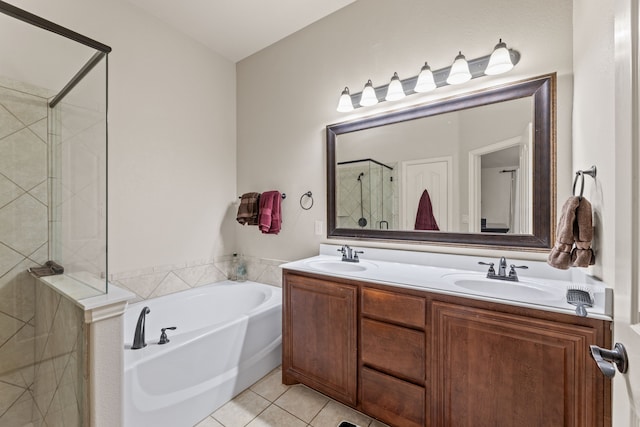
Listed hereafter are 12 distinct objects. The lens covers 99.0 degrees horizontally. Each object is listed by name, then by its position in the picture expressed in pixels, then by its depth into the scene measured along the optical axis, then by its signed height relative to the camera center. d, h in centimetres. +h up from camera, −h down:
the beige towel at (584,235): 110 -9
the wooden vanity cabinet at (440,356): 102 -66
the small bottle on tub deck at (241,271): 278 -59
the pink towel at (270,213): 244 +0
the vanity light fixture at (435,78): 151 +86
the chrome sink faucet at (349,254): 204 -31
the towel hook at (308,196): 240 +15
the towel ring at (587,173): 111 +17
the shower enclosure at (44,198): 136 +9
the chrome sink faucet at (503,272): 143 -32
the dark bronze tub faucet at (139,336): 153 -70
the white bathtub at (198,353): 143 -88
